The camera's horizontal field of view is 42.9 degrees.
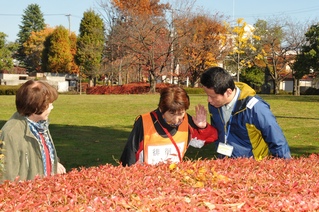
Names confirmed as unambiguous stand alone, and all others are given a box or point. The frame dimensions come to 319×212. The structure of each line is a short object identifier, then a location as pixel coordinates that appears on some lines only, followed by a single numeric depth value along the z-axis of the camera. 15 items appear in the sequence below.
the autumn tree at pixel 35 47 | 63.94
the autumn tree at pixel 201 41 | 38.19
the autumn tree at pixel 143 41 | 36.66
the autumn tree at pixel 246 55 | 41.96
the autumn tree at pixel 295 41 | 45.59
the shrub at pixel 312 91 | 42.34
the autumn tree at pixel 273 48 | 45.91
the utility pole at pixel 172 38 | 38.39
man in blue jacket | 3.59
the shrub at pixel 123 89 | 38.09
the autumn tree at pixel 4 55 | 47.34
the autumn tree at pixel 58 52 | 51.72
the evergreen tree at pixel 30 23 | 72.31
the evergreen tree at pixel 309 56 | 34.53
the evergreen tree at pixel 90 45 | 44.31
